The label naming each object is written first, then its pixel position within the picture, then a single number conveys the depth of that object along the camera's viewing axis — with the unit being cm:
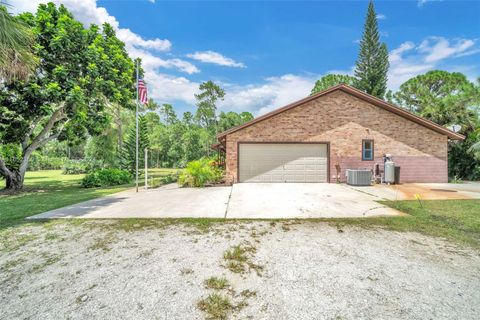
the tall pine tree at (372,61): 2845
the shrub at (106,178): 1315
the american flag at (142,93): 1052
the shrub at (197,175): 1147
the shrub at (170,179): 1402
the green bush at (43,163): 3073
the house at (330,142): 1227
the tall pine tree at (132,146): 1959
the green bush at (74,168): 2547
